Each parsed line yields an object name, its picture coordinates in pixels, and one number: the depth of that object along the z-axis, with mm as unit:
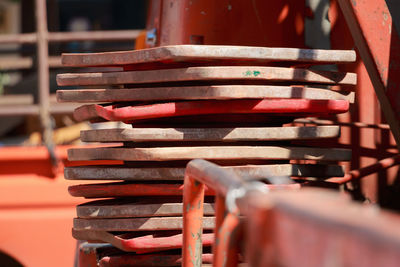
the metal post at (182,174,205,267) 3623
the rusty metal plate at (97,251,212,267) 4691
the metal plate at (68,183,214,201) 4559
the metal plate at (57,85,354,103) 4293
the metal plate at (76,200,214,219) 4555
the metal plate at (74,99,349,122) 4418
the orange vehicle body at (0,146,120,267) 7660
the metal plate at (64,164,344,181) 4535
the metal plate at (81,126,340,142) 4457
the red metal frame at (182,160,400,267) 1444
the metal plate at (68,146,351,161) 4414
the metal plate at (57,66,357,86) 4281
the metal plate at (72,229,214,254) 4512
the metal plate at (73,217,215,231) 4555
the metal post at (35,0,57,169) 9816
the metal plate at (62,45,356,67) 4223
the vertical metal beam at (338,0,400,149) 4527
